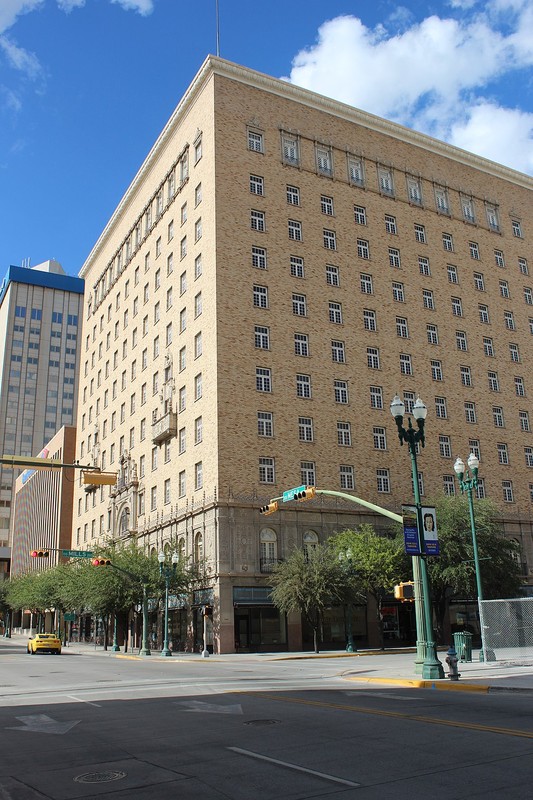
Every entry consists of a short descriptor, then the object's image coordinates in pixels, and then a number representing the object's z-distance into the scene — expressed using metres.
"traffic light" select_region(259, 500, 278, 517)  28.29
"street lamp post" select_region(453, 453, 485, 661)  31.23
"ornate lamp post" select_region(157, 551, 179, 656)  41.86
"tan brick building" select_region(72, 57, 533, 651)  47.38
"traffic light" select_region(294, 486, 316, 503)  25.67
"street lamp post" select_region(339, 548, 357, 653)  41.72
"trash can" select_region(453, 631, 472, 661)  29.06
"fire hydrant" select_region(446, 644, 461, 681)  19.92
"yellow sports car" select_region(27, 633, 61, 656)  50.09
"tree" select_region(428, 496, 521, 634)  42.25
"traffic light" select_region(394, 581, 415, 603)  22.27
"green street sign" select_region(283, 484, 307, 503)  27.43
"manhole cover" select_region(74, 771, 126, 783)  8.45
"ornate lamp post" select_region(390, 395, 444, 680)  20.22
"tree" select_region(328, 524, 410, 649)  42.16
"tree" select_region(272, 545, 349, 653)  40.25
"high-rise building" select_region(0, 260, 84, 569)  146.00
